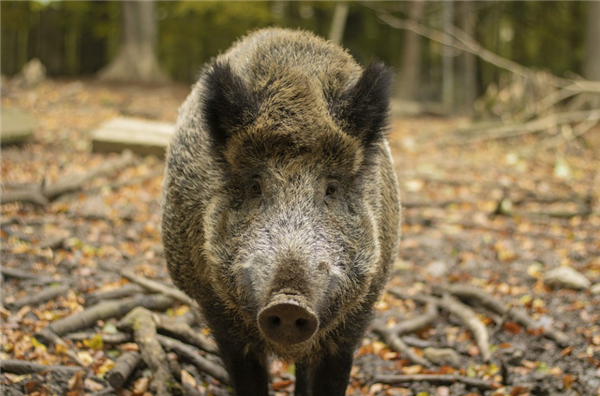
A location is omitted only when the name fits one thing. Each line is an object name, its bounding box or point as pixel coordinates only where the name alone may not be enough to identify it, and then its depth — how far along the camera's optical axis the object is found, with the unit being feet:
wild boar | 10.03
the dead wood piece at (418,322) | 18.58
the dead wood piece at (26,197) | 22.68
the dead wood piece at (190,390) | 14.39
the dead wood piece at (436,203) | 29.60
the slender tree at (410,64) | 65.46
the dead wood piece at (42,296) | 16.52
